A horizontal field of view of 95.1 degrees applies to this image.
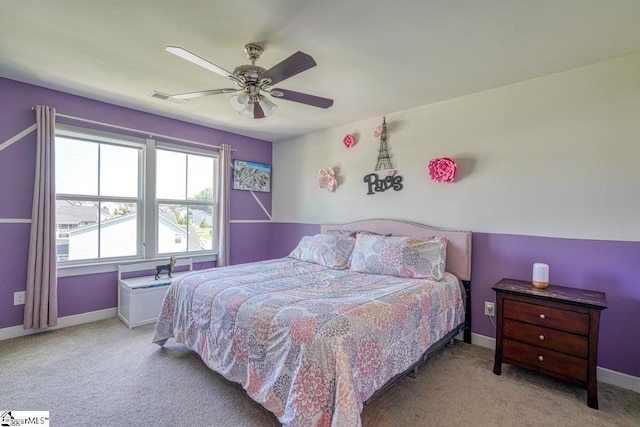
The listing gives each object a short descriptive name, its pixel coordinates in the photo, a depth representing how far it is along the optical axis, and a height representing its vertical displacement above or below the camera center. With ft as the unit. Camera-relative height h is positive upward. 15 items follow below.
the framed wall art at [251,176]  14.98 +1.81
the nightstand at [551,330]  6.49 -2.77
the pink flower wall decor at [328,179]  13.48 +1.48
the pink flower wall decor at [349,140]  12.76 +3.12
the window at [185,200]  12.82 +0.37
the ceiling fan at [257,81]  5.82 +2.93
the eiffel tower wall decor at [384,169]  11.57 +1.77
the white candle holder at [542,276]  7.65 -1.60
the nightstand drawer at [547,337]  6.63 -2.95
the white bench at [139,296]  10.48 -3.29
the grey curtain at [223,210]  14.01 -0.06
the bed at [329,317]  4.84 -2.25
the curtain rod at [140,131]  10.32 +3.10
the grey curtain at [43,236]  9.45 -0.99
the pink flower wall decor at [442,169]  9.87 +1.51
